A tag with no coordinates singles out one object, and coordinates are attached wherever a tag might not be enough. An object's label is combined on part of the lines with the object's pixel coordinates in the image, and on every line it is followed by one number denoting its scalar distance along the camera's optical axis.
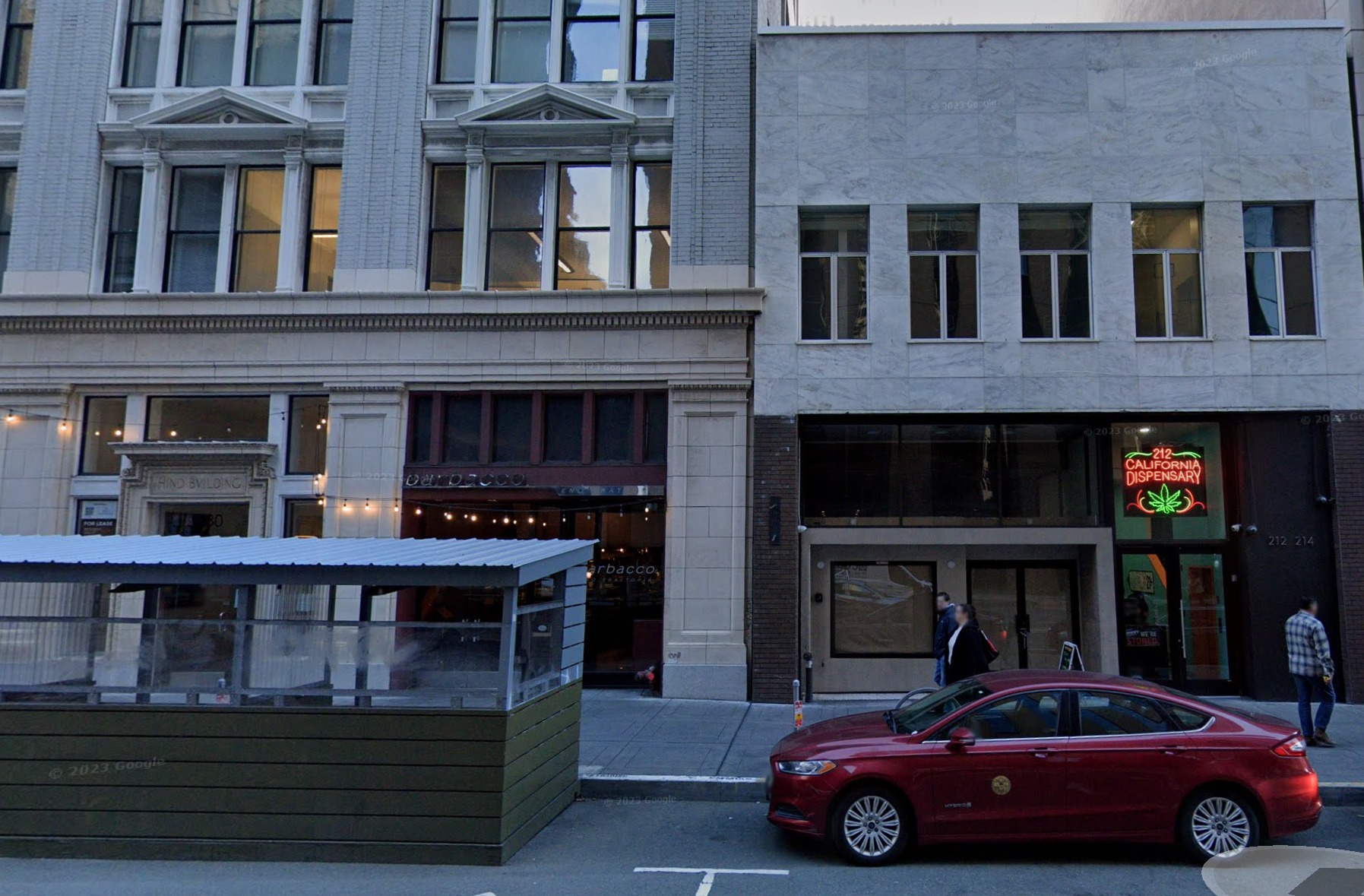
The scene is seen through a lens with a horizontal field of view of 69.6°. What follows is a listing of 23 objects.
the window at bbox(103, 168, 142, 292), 17.30
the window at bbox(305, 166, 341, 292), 16.94
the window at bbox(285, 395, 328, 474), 16.55
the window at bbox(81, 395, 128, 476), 16.88
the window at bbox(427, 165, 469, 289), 16.80
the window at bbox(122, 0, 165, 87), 17.66
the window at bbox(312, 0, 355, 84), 17.28
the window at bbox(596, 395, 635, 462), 16.20
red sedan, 7.73
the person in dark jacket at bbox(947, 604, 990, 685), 11.61
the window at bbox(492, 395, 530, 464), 16.34
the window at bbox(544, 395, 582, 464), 16.30
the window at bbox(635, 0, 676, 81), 16.91
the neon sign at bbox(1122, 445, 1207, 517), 15.29
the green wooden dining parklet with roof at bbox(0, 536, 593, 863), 7.93
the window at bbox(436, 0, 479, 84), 17.23
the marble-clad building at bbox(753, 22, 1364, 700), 14.96
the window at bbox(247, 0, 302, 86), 17.38
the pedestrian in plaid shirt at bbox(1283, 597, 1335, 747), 11.30
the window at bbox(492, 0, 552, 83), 17.11
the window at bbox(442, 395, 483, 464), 16.38
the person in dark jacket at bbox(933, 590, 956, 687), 12.30
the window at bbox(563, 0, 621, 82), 17.00
